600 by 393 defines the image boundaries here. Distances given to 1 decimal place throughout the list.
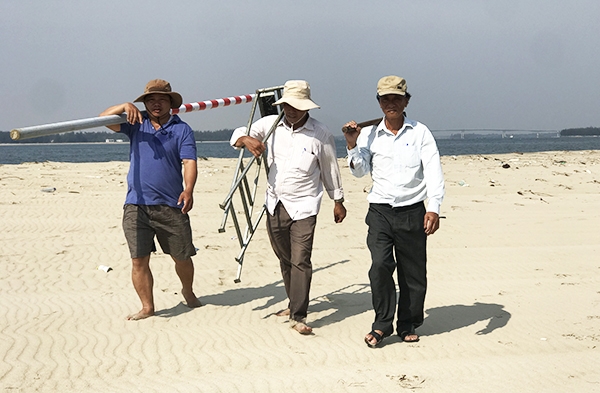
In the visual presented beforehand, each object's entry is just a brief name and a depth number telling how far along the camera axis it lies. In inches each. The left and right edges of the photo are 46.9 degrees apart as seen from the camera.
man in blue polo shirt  227.8
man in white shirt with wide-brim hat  220.4
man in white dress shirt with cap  202.7
